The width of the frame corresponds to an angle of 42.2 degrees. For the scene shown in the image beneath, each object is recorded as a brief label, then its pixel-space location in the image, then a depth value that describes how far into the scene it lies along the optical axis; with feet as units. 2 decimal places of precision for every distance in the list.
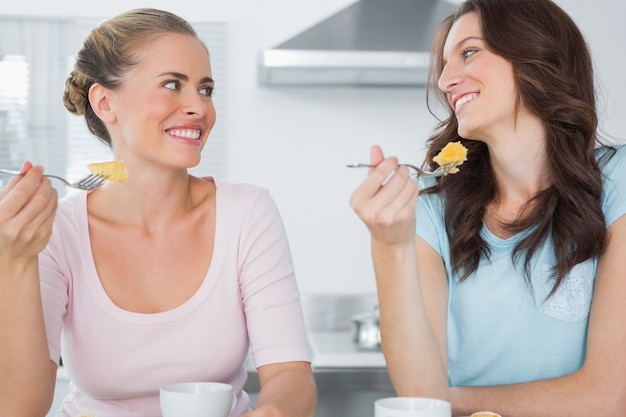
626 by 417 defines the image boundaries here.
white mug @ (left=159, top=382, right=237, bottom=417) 3.82
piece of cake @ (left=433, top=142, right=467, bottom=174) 4.89
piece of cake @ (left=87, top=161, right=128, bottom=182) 4.93
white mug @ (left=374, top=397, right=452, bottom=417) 3.42
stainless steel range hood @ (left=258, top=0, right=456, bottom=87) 10.57
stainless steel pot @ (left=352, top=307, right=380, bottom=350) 10.46
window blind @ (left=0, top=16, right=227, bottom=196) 12.89
